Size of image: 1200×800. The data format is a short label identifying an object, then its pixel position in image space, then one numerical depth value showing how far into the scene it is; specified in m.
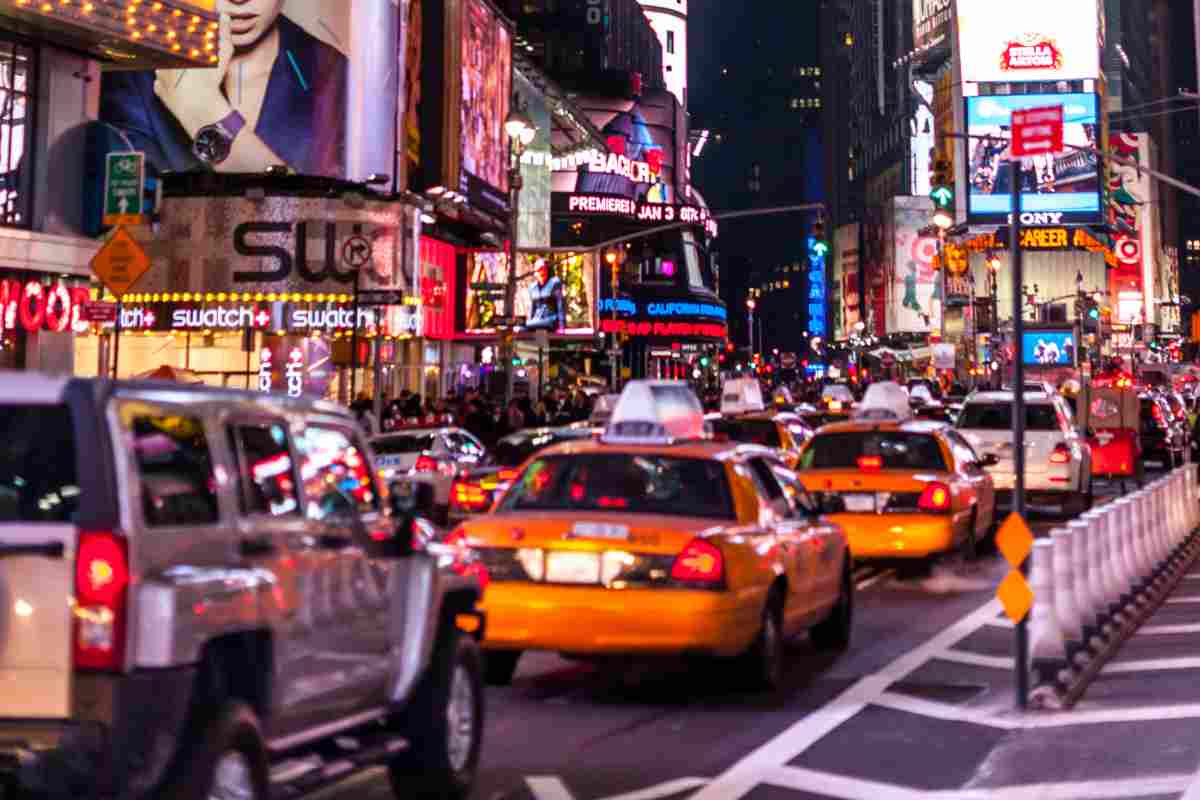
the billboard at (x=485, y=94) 52.03
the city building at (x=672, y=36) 136.00
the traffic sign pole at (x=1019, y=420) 10.88
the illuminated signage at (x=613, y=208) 98.75
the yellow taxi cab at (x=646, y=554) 10.77
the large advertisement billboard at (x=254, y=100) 44.91
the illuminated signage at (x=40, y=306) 25.34
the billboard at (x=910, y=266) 147.38
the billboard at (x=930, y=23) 139.38
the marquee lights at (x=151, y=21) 24.25
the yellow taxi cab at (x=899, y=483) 18.61
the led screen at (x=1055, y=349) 72.19
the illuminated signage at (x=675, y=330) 112.62
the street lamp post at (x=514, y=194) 36.28
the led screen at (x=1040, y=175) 112.44
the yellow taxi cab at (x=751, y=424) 23.69
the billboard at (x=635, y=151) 101.88
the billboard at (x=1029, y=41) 115.06
